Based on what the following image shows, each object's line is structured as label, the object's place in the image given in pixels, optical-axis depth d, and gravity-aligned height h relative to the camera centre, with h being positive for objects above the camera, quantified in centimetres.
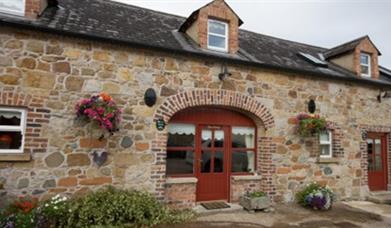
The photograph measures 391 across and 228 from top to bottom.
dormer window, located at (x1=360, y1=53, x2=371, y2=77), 1016 +301
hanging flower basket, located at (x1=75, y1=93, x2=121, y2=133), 556 +52
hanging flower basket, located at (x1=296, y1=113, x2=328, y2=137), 794 +49
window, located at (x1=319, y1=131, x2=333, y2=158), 877 -11
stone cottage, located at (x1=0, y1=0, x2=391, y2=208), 553 +85
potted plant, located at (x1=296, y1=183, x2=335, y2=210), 741 -162
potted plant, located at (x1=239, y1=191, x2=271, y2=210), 692 -165
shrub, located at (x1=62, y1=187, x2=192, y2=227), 519 -155
